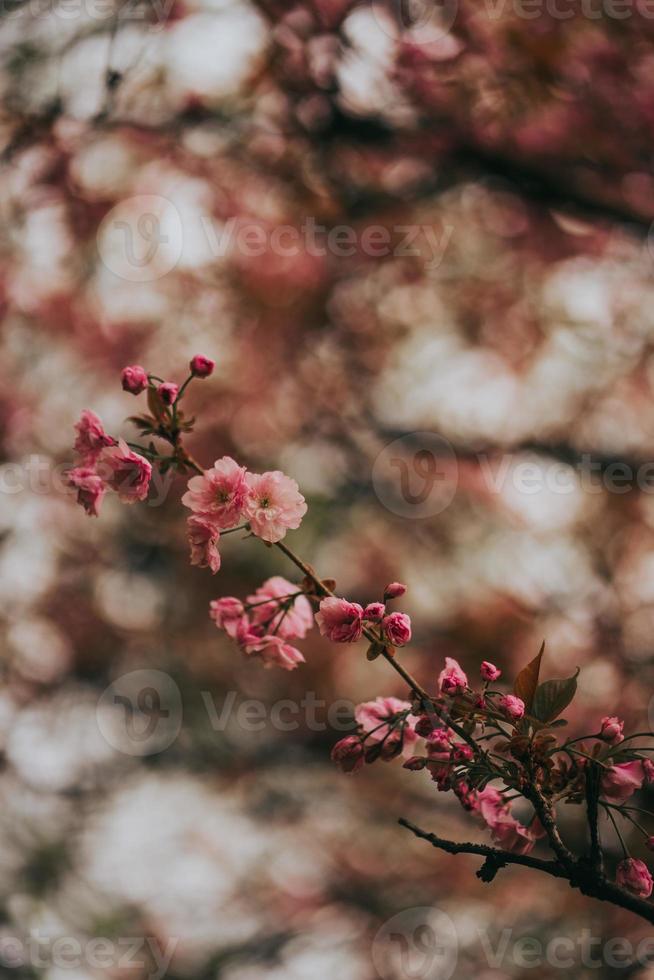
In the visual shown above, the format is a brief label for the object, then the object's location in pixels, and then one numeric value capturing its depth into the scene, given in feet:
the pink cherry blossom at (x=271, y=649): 6.32
